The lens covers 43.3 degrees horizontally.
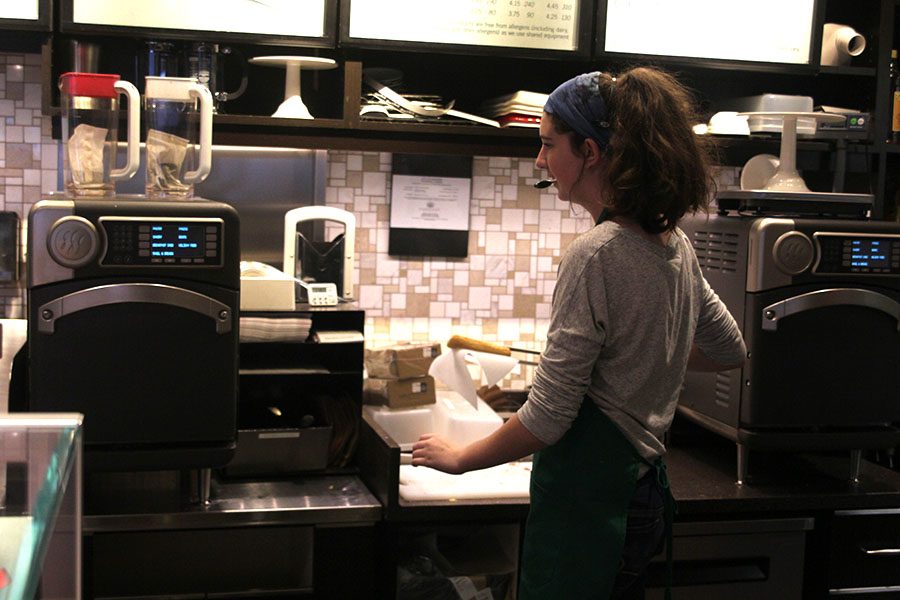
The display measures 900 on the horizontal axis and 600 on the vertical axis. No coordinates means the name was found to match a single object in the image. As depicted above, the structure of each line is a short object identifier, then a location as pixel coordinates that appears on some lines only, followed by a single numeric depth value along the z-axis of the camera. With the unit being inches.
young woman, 72.2
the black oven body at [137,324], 90.0
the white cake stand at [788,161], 115.6
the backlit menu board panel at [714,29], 120.6
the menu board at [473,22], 114.0
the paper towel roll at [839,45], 129.0
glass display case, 36.4
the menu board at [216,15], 107.5
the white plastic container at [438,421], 115.6
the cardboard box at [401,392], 116.6
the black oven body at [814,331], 106.0
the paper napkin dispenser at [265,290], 106.0
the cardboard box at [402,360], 116.0
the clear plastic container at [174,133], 99.5
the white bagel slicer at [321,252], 118.9
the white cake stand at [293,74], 112.7
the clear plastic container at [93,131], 96.6
